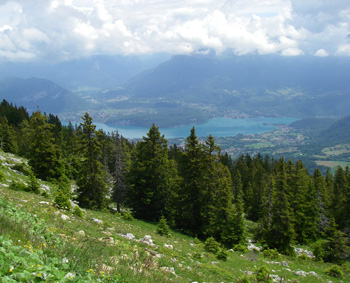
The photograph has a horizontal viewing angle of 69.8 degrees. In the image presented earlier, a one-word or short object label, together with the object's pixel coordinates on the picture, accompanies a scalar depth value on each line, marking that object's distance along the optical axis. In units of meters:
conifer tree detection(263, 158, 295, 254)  26.81
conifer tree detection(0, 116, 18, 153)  54.06
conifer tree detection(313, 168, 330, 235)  37.16
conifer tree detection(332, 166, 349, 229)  39.24
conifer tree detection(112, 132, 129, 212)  30.72
